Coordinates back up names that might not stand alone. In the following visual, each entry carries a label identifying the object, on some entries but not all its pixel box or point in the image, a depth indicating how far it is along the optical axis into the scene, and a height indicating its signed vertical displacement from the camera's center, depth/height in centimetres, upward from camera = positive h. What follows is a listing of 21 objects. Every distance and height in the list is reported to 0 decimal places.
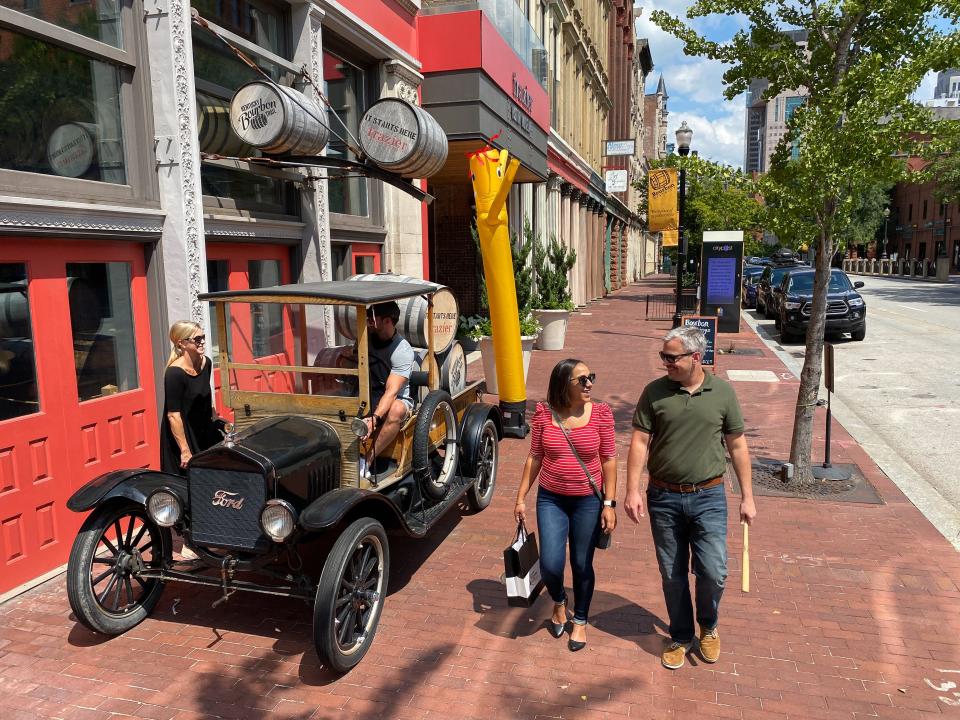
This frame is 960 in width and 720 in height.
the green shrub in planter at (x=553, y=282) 1644 -39
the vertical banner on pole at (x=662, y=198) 1853 +170
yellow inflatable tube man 819 -2
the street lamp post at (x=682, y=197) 1669 +154
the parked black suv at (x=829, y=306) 1736 -108
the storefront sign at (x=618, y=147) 2760 +449
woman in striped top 414 -125
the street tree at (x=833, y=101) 648 +147
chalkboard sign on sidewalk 1203 -113
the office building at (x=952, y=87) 18300 +4537
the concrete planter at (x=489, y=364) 1156 -160
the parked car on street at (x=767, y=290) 2336 -91
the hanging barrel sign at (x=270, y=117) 706 +149
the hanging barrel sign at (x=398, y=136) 857 +157
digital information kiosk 2006 -38
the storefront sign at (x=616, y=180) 2940 +346
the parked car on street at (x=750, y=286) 3123 -103
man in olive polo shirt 390 -111
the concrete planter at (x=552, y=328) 1641 -148
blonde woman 521 -98
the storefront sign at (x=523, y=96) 1388 +341
